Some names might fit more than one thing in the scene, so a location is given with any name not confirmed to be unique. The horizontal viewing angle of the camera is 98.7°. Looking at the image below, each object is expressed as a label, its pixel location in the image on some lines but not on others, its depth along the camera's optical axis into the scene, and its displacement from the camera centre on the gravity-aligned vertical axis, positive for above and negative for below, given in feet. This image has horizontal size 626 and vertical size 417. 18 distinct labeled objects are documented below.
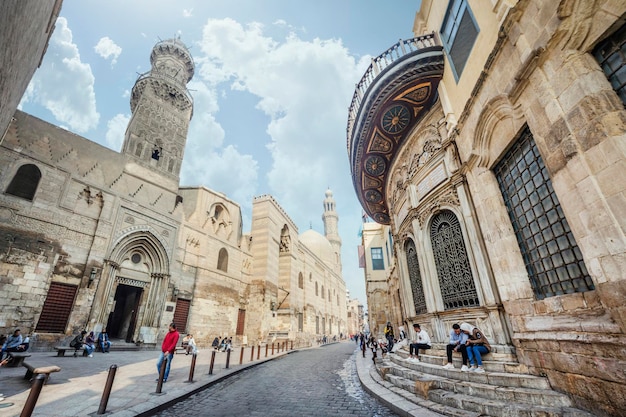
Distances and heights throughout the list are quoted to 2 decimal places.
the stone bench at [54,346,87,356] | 27.96 -2.16
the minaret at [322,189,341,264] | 160.41 +57.40
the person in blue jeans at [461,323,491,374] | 14.10 -1.50
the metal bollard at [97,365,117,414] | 11.62 -2.62
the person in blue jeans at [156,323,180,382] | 17.98 -1.10
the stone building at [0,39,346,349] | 32.12 +13.08
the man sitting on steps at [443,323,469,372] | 14.83 -1.40
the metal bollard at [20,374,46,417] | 7.70 -1.75
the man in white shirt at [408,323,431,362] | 19.51 -1.68
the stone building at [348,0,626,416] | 9.29 +6.66
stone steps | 10.02 -3.01
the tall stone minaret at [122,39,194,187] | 53.16 +44.35
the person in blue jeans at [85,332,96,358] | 29.88 -1.55
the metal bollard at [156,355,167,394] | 15.48 -2.61
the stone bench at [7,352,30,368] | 20.49 -2.15
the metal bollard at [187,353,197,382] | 18.59 -2.89
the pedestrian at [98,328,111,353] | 34.90 -1.65
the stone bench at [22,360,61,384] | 12.87 -2.00
